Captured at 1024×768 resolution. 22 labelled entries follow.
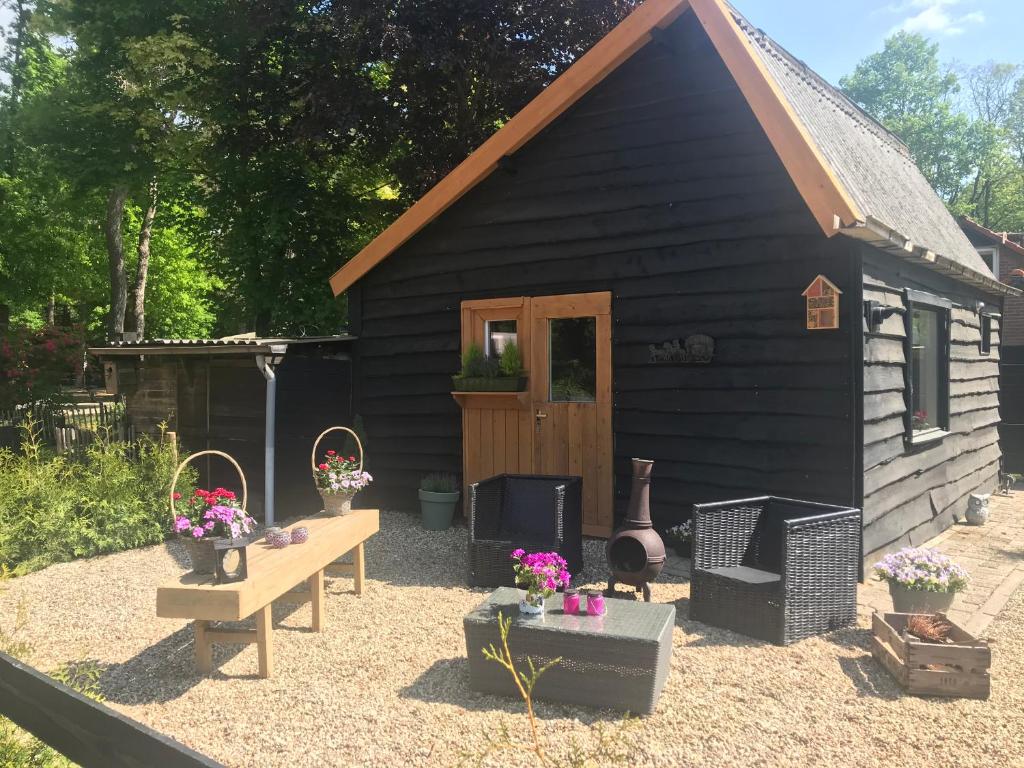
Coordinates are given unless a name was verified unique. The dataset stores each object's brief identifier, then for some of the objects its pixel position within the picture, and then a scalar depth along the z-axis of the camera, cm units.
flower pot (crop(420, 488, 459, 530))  799
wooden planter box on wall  744
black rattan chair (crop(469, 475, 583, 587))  586
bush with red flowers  1388
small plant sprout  377
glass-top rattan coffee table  369
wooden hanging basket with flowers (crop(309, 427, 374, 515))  575
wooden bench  388
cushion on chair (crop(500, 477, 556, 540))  623
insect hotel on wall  588
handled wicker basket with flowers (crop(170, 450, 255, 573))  405
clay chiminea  531
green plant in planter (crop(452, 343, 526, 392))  746
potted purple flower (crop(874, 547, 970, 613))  486
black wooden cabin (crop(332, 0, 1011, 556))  605
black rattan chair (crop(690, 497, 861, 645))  471
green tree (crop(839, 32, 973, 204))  3606
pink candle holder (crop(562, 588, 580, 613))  404
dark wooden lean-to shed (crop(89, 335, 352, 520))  856
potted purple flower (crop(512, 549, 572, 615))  395
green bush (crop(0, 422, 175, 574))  686
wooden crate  392
